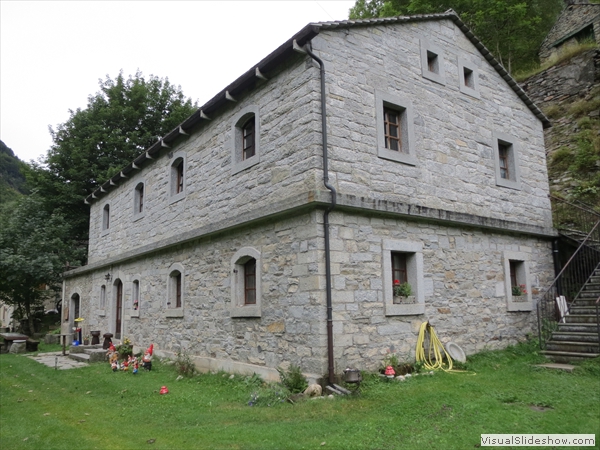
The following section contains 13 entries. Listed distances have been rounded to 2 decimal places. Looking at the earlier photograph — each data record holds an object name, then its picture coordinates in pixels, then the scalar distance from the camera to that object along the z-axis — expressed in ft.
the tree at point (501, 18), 69.67
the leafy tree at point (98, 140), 78.33
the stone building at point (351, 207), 25.39
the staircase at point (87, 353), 42.06
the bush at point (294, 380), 23.49
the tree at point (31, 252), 64.75
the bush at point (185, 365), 32.24
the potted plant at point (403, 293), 27.48
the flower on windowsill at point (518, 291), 35.53
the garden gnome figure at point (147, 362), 35.40
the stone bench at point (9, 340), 53.98
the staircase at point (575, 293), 27.99
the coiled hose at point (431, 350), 27.27
